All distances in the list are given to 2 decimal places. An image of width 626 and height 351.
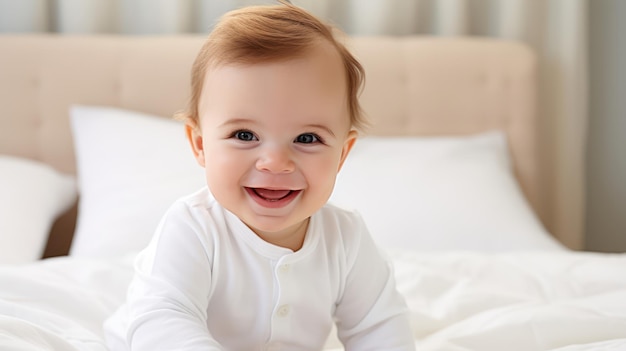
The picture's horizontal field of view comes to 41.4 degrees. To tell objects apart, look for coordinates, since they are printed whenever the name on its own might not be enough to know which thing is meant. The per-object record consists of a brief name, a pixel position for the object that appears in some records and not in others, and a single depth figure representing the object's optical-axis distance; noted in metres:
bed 1.28
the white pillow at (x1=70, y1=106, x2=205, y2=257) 1.80
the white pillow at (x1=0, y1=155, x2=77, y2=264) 1.68
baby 0.98
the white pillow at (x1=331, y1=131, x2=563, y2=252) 1.86
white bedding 1.17
